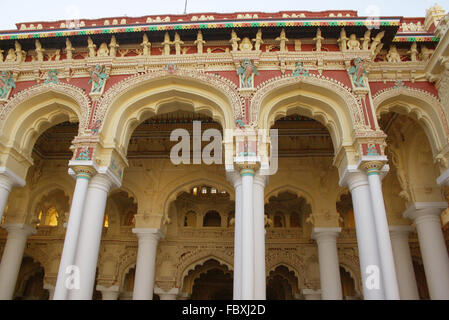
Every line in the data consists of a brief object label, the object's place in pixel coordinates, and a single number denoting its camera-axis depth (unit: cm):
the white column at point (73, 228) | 663
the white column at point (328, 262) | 1005
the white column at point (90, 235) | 685
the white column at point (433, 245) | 838
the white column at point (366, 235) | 639
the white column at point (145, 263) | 1032
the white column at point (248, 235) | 641
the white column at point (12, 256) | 999
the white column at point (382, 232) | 621
